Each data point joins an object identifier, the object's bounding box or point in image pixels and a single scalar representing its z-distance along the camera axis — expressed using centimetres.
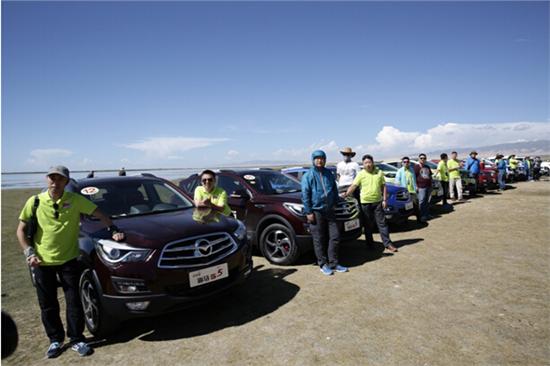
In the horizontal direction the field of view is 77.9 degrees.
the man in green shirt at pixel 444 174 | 1092
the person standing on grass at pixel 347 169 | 809
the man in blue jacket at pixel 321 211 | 536
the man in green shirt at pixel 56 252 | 340
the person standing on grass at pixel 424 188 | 938
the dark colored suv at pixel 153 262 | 339
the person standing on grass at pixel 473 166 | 1406
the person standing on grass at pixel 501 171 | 1587
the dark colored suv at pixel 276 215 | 567
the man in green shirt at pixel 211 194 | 497
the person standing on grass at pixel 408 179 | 855
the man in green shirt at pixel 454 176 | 1221
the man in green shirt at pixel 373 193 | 644
